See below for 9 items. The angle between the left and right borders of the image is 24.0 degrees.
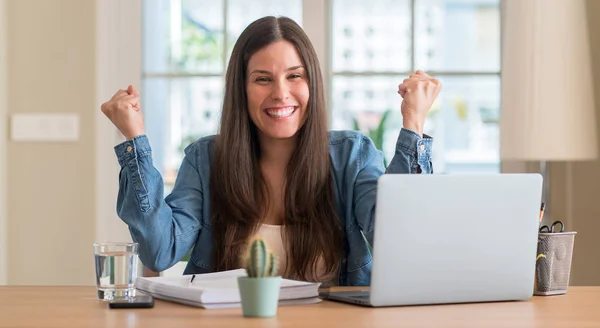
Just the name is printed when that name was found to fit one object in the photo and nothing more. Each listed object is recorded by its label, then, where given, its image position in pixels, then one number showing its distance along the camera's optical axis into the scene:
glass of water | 2.31
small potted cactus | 2.12
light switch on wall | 4.29
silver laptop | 2.22
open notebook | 2.24
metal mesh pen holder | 2.46
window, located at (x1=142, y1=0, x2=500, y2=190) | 4.37
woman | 2.81
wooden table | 2.10
